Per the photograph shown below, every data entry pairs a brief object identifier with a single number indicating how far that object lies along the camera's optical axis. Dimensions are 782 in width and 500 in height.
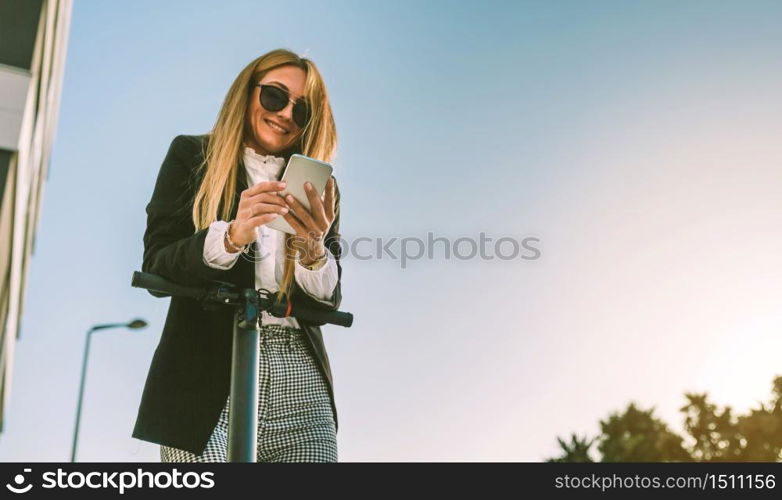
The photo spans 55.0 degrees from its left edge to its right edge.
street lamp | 18.48
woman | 2.19
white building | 4.77
